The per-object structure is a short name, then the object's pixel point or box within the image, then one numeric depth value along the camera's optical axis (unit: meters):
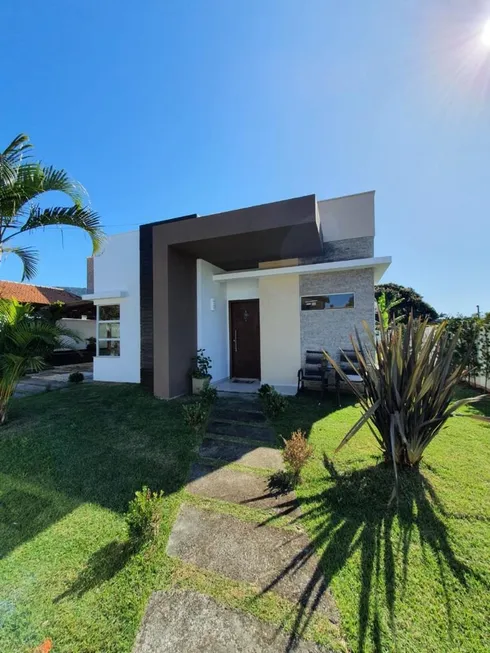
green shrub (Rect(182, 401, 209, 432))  5.51
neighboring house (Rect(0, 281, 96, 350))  16.83
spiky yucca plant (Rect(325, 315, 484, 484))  3.54
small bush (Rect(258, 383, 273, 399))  6.88
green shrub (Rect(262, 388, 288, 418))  6.13
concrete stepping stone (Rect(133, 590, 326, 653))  1.81
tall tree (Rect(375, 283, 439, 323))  32.25
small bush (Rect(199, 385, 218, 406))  6.99
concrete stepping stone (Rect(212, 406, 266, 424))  6.11
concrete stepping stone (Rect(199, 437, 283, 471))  4.34
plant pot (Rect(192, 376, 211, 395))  8.09
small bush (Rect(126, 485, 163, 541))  2.67
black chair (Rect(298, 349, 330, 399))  7.94
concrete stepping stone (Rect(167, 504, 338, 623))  2.22
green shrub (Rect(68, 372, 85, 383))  10.51
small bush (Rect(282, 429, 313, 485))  3.71
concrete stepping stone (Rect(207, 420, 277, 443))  5.24
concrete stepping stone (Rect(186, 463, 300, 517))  3.33
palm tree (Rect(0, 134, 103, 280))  5.08
